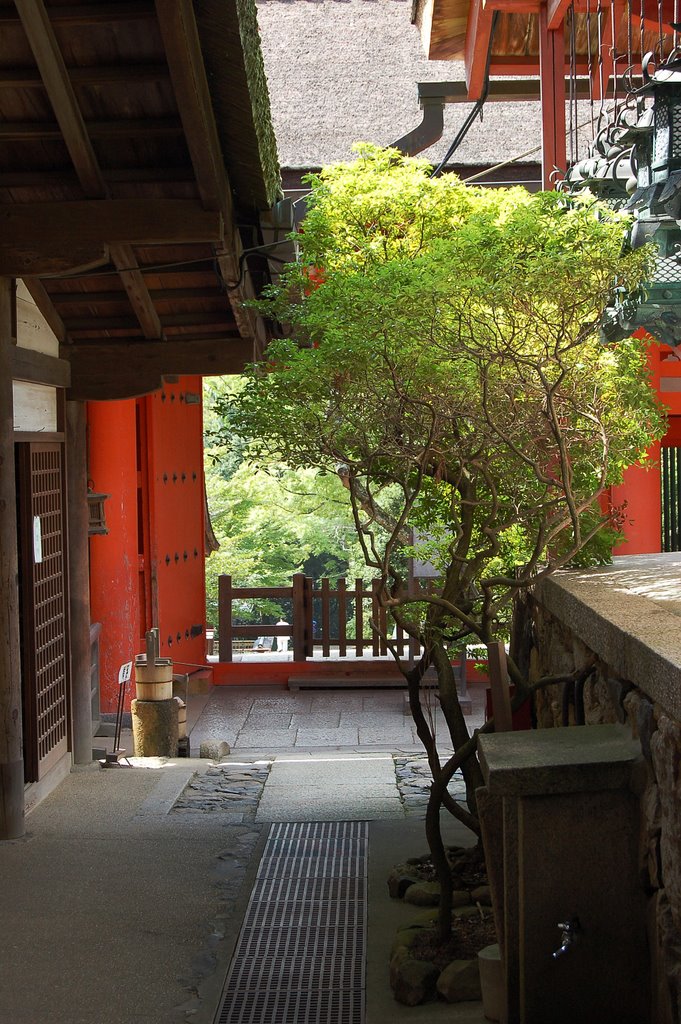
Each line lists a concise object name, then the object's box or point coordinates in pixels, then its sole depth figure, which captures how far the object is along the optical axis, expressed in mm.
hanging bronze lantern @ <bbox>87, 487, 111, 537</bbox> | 9469
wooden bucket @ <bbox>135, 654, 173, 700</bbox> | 8953
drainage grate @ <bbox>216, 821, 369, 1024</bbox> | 4355
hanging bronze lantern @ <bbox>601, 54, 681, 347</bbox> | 4254
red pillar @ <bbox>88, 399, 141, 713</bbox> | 10812
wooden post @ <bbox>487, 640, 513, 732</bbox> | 4477
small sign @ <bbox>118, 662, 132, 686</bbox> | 9566
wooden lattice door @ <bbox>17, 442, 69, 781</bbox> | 7289
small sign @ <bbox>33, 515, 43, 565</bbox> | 7363
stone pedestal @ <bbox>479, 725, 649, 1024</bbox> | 3400
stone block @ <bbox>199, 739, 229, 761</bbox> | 9164
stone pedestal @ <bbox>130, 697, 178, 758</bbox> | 9086
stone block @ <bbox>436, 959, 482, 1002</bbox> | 4246
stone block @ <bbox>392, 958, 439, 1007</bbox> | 4254
